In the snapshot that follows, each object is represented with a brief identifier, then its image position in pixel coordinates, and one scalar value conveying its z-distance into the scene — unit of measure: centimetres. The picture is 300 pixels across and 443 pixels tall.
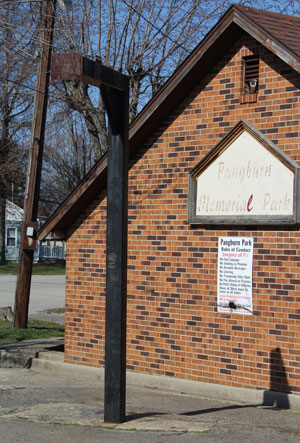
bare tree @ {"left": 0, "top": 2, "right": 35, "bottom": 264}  1603
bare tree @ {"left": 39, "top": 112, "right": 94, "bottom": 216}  3881
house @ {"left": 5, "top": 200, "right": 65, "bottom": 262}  5766
